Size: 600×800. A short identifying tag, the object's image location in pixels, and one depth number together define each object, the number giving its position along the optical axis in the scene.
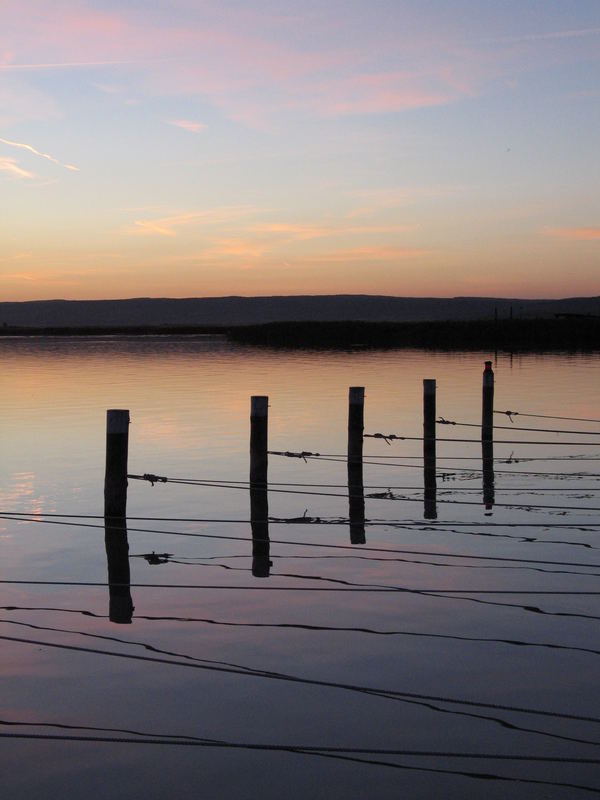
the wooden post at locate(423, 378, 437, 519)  21.17
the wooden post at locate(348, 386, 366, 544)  19.53
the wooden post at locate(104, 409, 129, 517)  14.55
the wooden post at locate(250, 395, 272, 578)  17.12
